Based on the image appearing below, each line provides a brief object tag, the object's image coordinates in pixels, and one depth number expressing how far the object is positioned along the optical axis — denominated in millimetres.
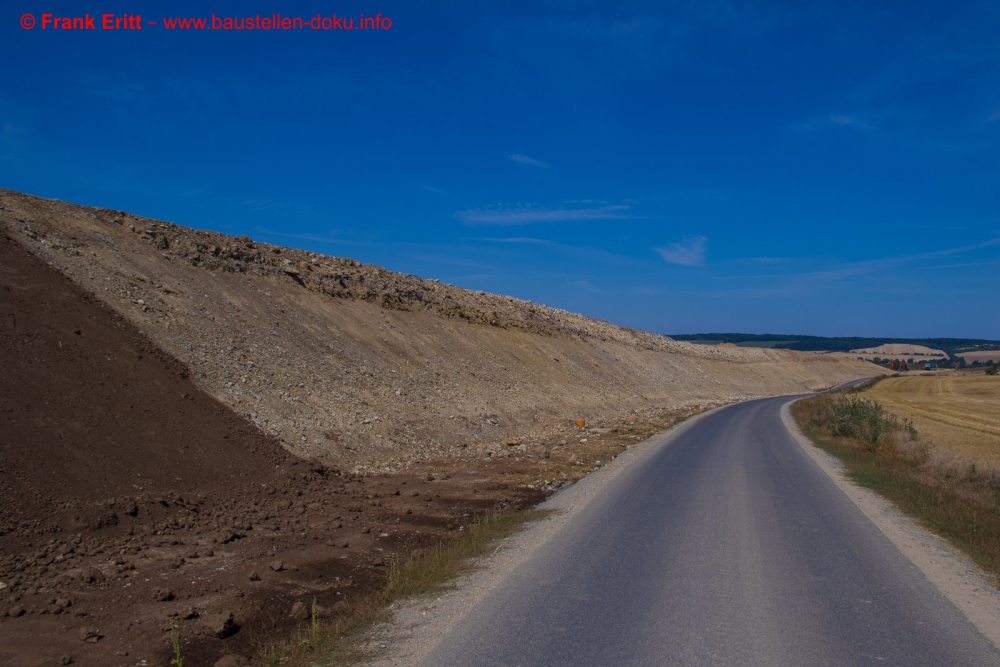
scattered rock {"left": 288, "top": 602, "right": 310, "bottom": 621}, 5844
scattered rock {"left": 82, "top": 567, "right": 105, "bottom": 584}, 6300
